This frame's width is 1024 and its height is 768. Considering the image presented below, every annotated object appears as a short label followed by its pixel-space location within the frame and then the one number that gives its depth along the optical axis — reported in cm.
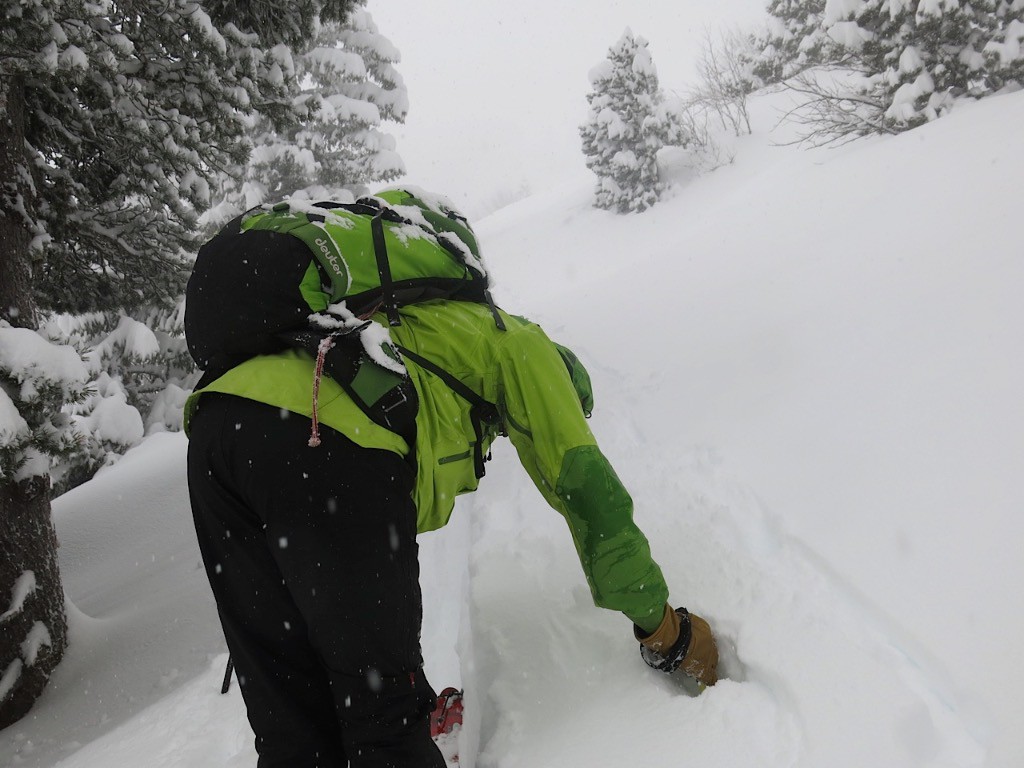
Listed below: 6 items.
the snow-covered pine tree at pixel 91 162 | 338
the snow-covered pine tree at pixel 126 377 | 541
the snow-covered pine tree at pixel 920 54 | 1030
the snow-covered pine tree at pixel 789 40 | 1622
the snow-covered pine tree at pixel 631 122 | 2334
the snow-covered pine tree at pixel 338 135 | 1231
